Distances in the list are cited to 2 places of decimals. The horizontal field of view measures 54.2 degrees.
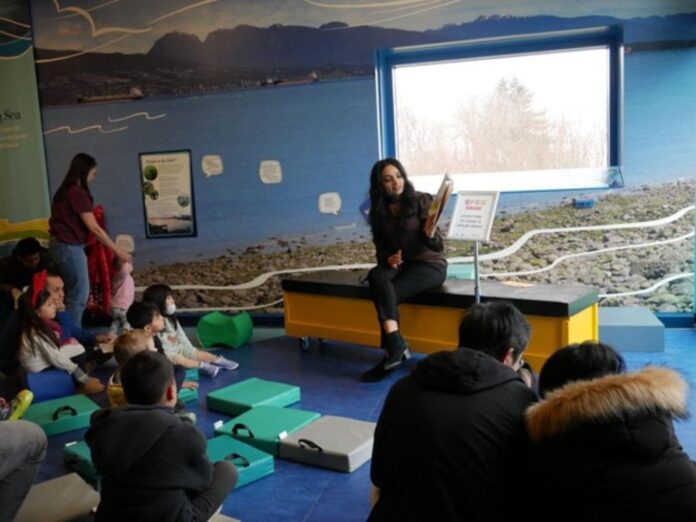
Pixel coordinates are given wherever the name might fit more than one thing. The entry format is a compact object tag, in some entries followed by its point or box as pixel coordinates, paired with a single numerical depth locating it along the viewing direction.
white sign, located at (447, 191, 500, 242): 4.06
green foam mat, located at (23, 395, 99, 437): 3.71
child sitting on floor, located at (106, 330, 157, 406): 3.45
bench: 4.00
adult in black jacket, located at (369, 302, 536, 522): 1.76
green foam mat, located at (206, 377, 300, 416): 3.83
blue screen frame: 5.22
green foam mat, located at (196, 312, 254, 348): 5.34
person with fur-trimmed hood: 1.54
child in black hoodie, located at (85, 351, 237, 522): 2.06
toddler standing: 5.63
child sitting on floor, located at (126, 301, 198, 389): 4.06
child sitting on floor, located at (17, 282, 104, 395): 4.27
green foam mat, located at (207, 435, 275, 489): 2.99
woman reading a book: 4.50
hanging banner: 6.55
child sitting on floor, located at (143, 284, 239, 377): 4.38
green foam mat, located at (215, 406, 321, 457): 3.31
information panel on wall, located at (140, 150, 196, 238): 6.32
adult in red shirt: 5.20
